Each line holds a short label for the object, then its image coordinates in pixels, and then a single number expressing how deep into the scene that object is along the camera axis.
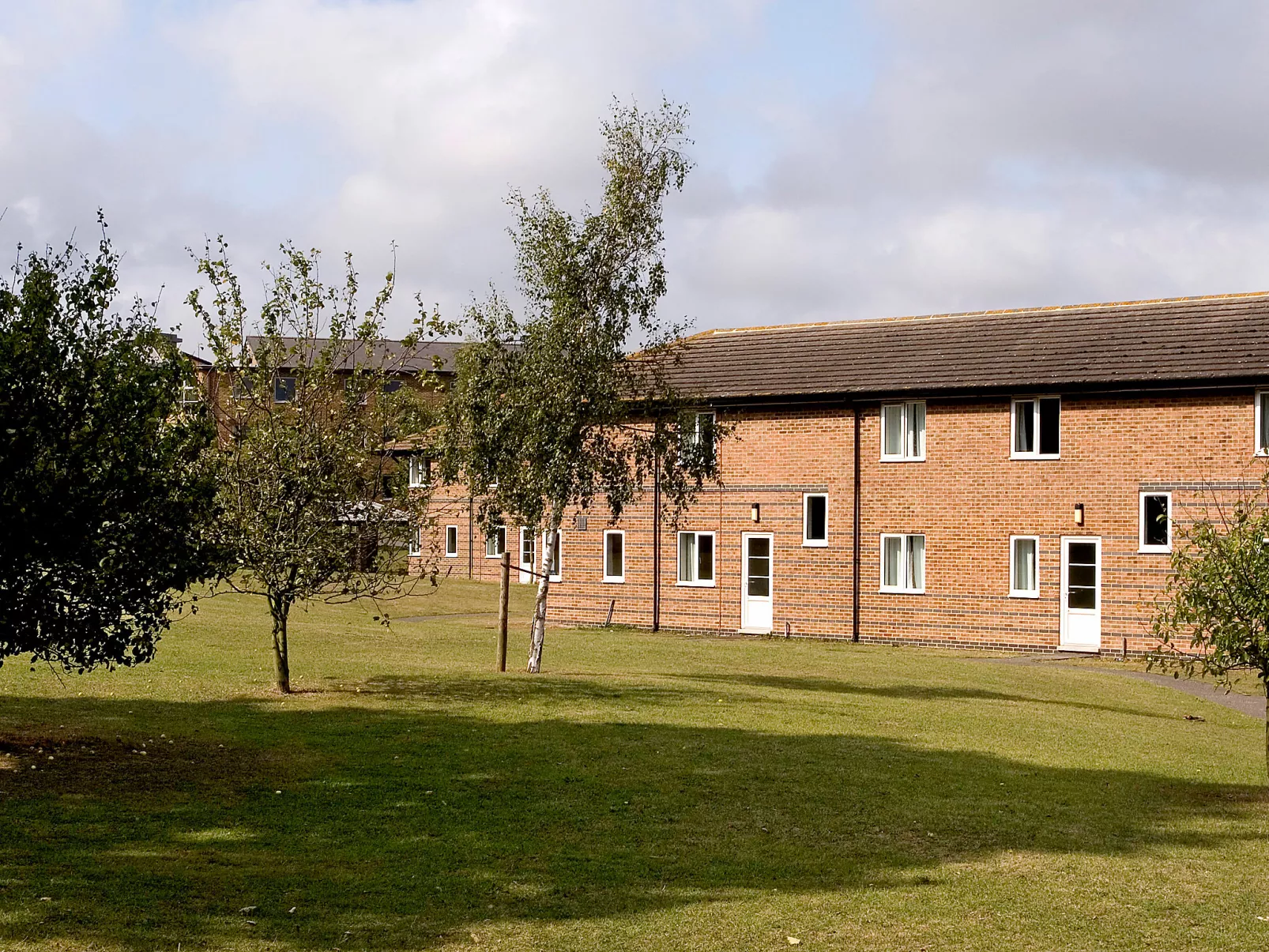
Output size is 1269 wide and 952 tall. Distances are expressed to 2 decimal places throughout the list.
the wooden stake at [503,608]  22.66
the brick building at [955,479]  32.12
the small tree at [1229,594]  13.63
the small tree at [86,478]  11.29
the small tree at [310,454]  18.12
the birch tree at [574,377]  21.53
